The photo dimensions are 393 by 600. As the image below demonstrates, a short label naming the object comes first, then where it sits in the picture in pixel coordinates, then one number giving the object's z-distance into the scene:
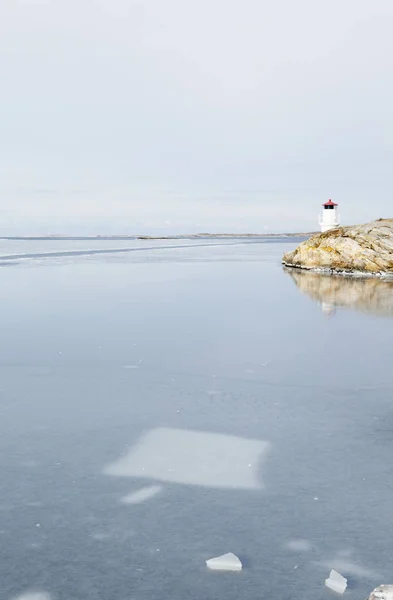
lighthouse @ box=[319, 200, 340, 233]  52.22
